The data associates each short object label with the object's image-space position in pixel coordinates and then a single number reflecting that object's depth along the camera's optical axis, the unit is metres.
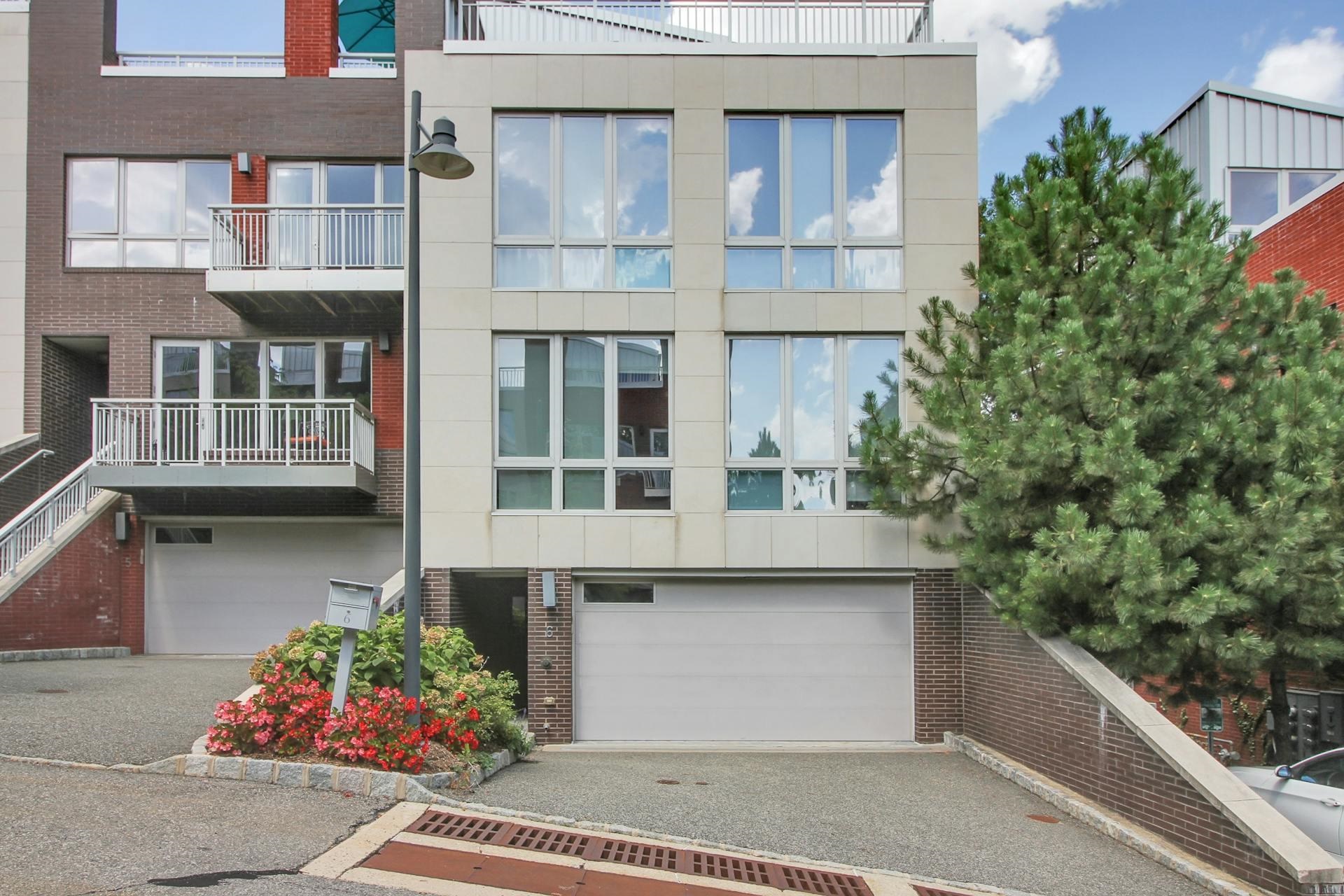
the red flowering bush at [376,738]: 8.39
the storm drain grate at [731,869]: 7.18
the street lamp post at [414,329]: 8.73
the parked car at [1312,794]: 8.20
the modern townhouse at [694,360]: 12.95
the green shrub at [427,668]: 9.45
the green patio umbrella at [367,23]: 19.73
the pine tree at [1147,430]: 9.23
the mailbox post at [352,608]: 8.66
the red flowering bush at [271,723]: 8.50
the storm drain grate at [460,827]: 7.46
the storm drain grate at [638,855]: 7.32
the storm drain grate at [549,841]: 7.41
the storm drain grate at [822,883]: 7.04
